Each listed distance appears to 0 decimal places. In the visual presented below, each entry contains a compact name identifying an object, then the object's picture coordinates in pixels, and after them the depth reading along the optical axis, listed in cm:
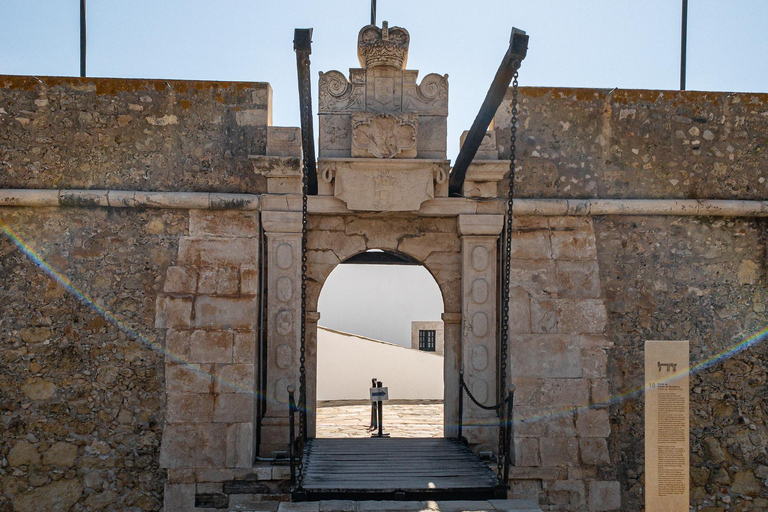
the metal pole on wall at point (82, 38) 665
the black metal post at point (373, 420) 840
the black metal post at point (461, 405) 606
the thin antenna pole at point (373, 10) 688
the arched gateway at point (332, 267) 571
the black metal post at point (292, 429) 491
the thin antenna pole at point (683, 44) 701
